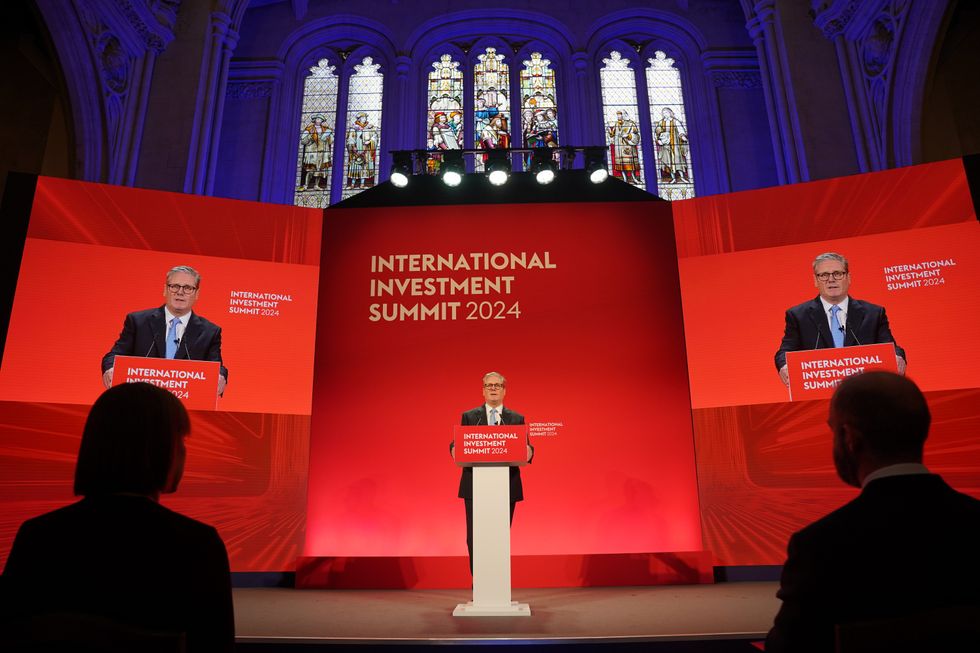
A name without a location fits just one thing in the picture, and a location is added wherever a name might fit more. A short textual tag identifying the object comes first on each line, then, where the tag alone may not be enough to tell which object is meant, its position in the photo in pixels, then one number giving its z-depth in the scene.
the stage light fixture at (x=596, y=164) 6.75
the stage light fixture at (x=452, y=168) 6.77
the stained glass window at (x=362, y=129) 10.98
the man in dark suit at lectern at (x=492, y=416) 4.99
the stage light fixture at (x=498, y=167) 6.77
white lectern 4.18
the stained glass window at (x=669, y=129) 10.87
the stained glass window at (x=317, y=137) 10.92
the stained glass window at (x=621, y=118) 10.91
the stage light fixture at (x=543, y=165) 6.77
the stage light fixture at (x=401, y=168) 6.83
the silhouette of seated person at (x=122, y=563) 1.27
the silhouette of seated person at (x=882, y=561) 1.27
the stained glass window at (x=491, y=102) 10.97
